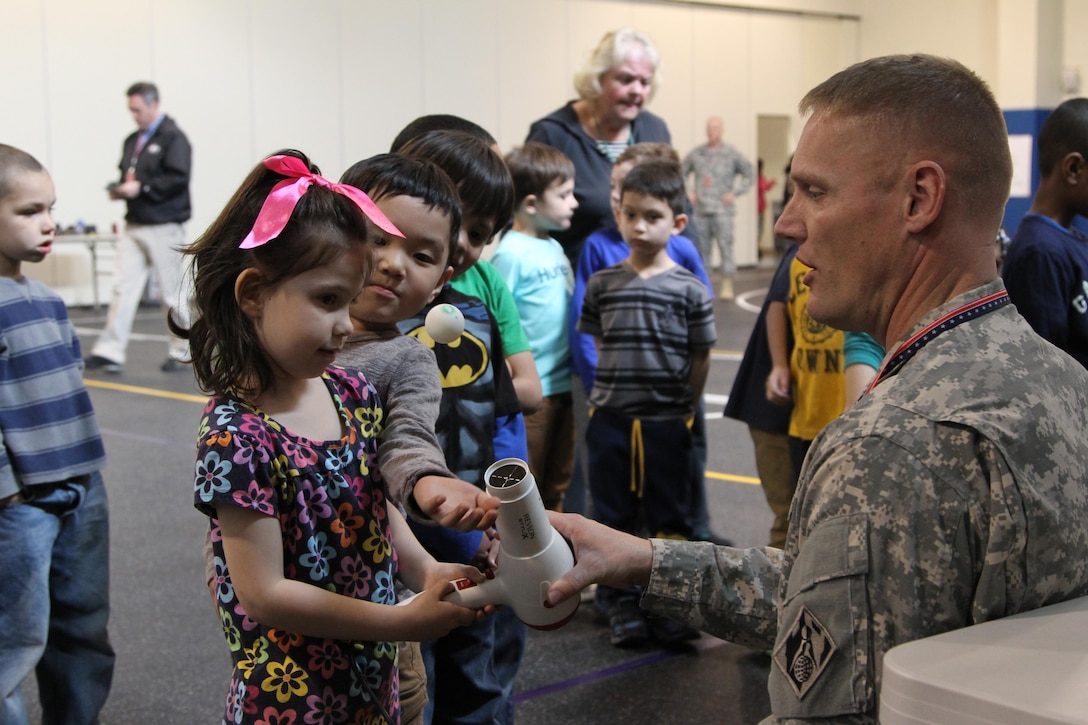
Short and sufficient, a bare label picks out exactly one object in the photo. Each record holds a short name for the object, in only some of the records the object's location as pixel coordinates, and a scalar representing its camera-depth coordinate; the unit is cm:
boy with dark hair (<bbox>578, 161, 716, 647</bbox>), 400
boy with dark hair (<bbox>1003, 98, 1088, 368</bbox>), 327
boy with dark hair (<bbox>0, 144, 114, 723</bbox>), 276
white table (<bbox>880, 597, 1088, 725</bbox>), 100
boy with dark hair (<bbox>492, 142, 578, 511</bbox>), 411
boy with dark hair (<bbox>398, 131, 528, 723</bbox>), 250
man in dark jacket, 991
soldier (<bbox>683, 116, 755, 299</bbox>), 1619
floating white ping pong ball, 223
